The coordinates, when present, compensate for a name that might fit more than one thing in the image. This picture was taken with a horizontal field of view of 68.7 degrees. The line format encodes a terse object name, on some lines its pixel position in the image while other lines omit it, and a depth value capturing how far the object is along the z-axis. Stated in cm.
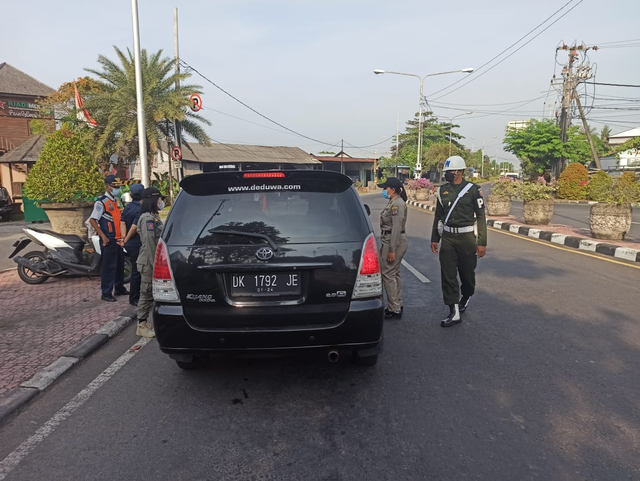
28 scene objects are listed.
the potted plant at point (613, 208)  1064
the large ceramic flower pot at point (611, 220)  1084
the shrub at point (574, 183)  2956
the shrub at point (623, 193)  1051
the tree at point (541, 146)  3531
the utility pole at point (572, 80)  3225
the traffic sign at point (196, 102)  2118
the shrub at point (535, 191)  1407
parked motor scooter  711
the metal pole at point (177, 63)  2202
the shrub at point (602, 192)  1088
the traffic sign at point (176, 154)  1757
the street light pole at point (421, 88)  3209
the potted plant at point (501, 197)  1769
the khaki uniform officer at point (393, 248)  525
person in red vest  604
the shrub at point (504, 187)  1719
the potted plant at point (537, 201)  1404
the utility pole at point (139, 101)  1218
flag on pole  1873
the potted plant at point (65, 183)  1069
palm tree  2169
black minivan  316
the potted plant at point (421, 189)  3070
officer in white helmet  502
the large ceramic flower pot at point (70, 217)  1138
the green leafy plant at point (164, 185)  2427
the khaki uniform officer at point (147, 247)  471
